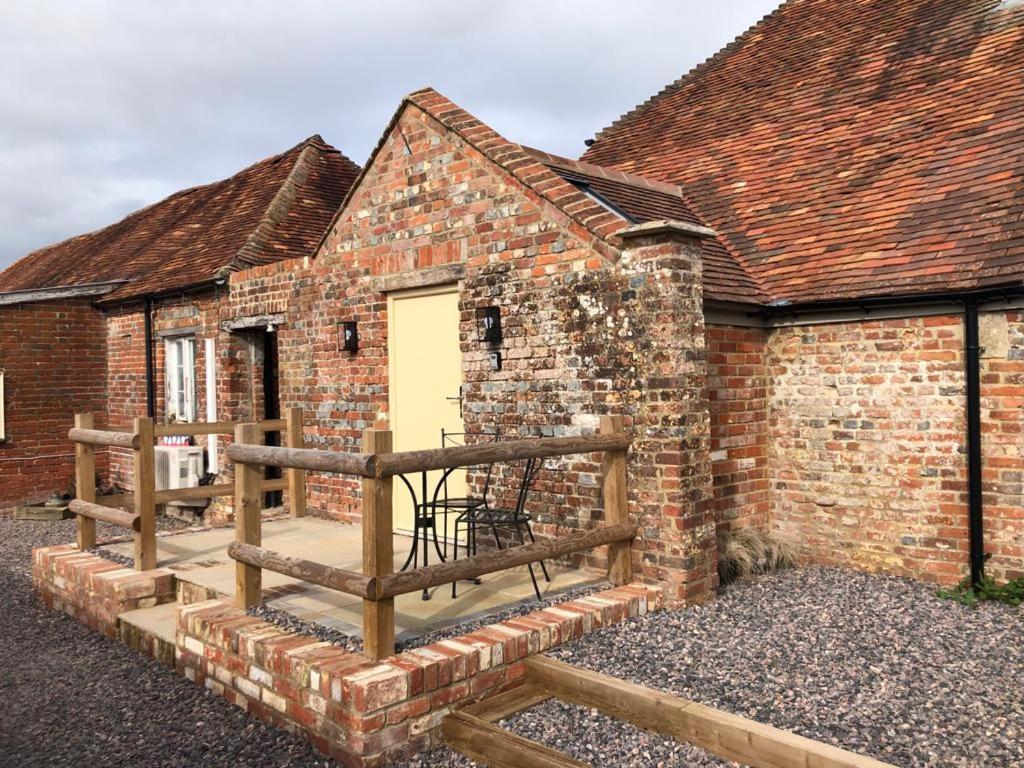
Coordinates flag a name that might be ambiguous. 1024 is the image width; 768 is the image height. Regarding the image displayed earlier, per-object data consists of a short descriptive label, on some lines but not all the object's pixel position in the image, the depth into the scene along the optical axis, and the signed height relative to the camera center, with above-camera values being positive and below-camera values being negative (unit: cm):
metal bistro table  522 -95
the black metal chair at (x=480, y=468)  567 -74
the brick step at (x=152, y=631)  560 -175
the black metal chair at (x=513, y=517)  543 -95
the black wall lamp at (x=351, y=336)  804 +50
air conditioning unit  1120 -108
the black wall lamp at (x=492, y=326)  660 +47
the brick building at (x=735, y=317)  572 +53
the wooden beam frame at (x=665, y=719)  338 -163
